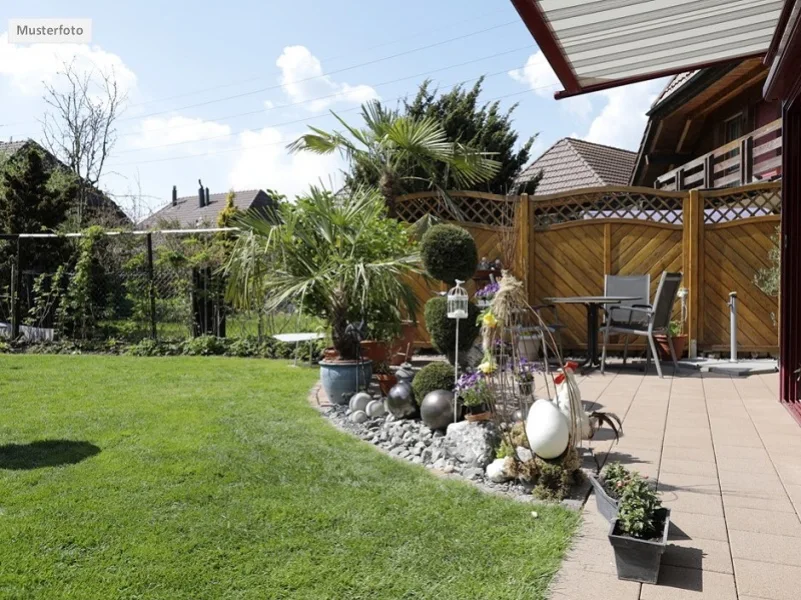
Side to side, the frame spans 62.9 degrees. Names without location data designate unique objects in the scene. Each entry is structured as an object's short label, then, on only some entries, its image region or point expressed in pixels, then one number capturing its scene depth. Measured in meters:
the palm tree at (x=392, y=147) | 7.95
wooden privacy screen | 8.13
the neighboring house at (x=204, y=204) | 30.50
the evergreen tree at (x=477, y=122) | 15.24
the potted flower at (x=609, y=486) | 2.86
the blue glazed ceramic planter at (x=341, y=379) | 5.59
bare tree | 17.69
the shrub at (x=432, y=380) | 4.74
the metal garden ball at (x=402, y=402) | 4.92
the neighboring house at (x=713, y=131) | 9.16
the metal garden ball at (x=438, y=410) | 4.44
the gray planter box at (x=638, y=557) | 2.38
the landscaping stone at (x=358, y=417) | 5.02
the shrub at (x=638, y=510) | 2.49
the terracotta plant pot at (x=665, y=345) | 7.93
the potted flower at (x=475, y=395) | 4.12
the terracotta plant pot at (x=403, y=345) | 7.45
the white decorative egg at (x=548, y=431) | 3.32
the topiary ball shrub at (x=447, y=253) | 5.95
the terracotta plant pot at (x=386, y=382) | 5.73
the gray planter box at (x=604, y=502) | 2.82
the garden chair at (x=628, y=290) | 8.01
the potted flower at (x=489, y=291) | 5.01
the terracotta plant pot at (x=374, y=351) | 6.65
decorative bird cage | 4.60
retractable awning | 3.19
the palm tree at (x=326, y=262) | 5.86
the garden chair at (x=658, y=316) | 7.00
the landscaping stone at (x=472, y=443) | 3.80
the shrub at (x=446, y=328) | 5.76
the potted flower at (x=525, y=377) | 4.15
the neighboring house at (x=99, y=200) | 14.07
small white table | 7.33
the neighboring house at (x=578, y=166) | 17.19
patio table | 7.36
